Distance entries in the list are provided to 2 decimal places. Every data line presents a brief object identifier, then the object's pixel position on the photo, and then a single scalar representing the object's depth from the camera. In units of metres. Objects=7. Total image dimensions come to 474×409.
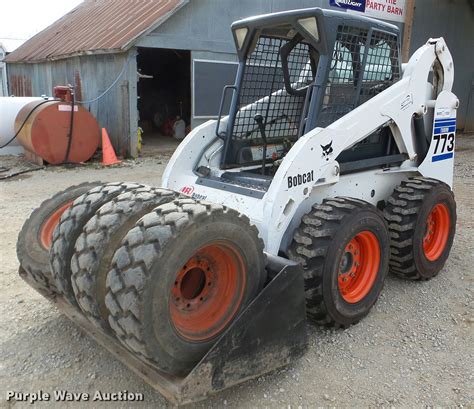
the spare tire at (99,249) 2.43
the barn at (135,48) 10.77
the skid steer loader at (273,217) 2.35
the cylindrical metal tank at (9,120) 10.91
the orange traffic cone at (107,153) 10.22
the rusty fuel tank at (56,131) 9.34
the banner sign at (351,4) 13.46
